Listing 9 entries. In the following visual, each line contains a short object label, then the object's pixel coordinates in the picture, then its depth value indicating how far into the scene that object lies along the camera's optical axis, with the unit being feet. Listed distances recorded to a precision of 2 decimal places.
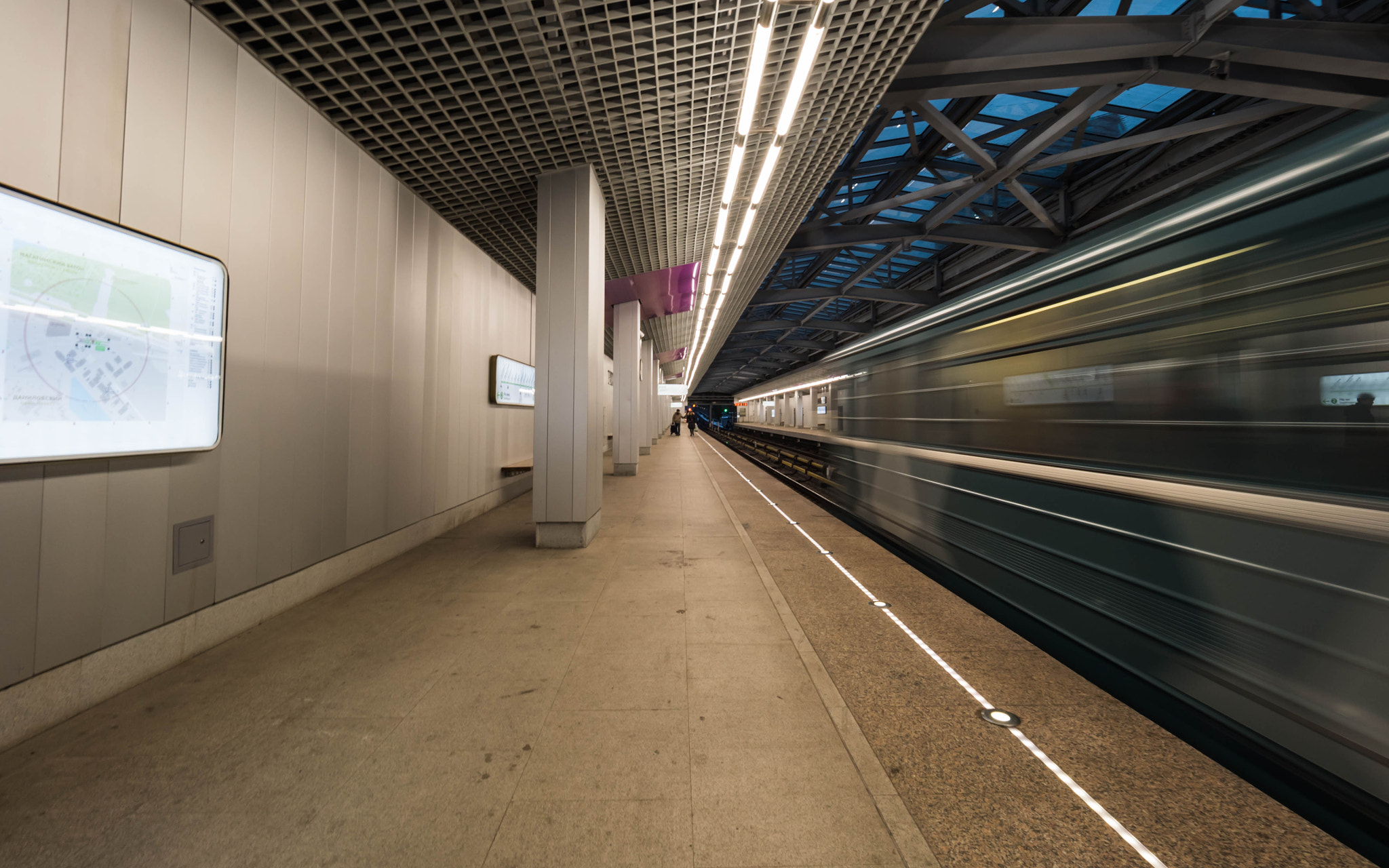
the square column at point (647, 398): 63.57
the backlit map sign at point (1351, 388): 4.93
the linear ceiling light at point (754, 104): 10.94
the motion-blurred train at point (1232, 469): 5.01
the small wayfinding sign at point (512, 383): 24.70
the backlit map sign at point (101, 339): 7.16
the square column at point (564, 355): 17.66
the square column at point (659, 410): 77.41
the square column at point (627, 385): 41.06
